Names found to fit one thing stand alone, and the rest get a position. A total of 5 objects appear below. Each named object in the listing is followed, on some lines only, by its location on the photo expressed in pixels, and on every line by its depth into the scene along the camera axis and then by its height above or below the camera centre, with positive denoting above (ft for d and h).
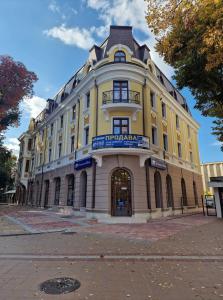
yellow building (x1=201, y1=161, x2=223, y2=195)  167.54 +24.88
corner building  51.82 +17.34
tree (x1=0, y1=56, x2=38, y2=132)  70.03 +39.08
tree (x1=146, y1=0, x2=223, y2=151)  25.63 +21.95
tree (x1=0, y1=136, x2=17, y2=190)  101.94 +20.68
